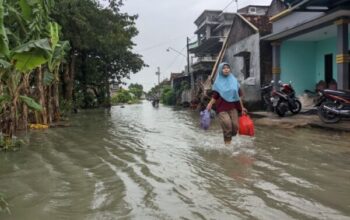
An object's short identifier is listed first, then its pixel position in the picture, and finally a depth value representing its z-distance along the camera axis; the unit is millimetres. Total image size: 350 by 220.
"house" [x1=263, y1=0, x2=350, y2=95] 13922
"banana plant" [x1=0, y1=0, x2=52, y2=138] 4646
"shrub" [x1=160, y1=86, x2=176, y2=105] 46562
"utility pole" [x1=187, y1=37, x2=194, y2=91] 40475
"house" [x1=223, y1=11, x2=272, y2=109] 20391
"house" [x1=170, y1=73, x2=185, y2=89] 48438
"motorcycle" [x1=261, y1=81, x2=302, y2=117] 15680
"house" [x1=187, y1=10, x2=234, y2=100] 38391
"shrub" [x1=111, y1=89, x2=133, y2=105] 66025
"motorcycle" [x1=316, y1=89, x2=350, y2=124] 11891
